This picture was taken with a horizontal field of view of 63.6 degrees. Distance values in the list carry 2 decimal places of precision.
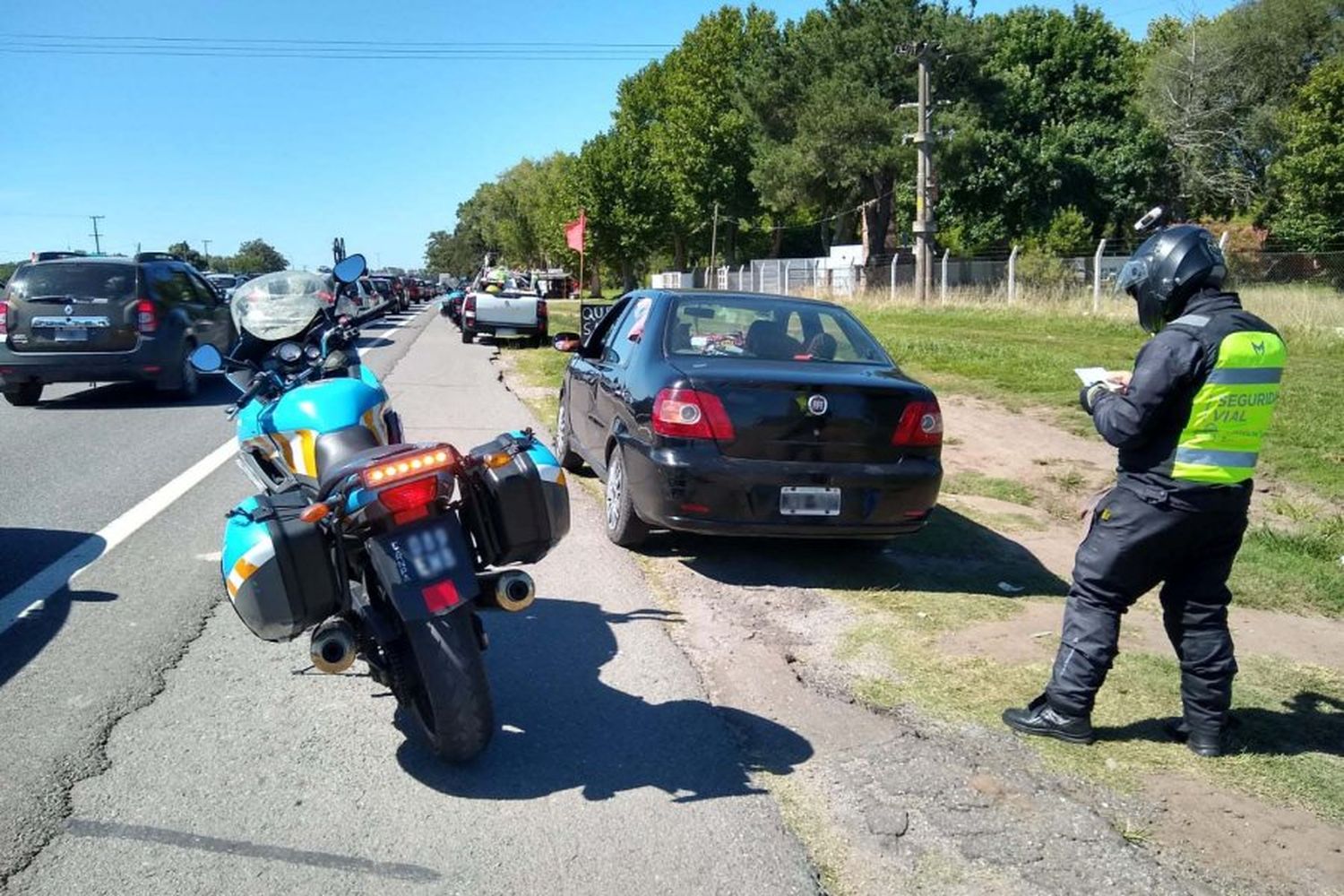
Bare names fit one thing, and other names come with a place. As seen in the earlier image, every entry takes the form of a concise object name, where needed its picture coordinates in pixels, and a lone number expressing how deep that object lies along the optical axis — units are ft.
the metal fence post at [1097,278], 85.10
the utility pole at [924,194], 112.78
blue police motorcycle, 11.39
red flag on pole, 72.59
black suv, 41.45
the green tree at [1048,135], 145.79
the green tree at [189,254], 201.67
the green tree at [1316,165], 121.08
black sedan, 19.40
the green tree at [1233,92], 149.07
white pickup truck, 79.71
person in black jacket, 12.48
